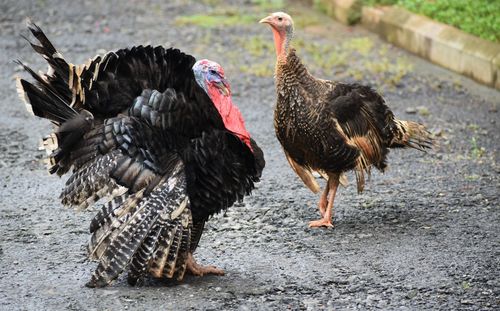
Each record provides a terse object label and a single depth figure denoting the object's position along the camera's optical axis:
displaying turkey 9.91
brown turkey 11.97
